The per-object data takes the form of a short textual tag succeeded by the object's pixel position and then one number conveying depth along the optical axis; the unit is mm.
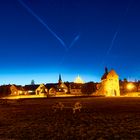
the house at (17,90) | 71604
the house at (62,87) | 73713
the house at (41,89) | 62690
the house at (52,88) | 70558
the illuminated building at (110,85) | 51342
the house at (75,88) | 73737
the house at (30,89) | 76676
